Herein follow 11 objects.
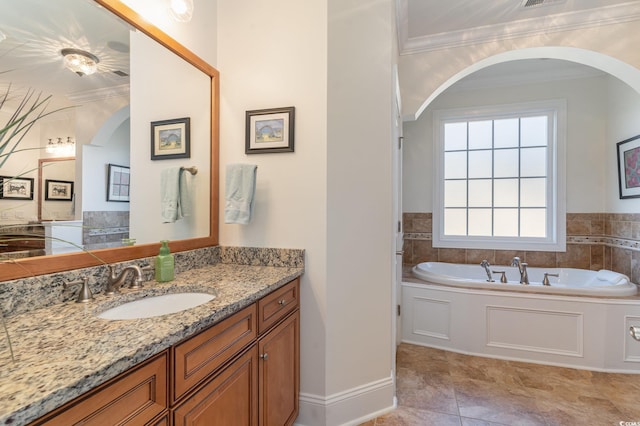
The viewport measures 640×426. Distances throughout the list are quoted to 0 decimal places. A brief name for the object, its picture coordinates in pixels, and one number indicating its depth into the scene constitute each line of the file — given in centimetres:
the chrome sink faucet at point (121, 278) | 112
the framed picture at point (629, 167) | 263
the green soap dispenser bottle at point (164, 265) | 131
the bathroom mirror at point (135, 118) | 104
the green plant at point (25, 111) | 88
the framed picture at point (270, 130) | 164
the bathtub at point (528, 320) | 218
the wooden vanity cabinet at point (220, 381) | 62
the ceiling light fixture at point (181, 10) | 149
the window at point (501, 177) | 321
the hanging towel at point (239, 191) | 160
